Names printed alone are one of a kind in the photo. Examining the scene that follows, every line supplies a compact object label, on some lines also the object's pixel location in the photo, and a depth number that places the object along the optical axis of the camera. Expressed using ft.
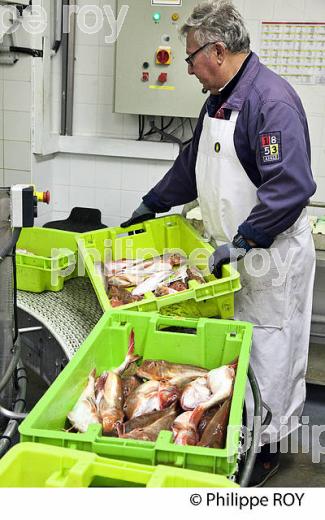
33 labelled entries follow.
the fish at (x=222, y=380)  4.14
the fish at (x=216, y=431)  3.69
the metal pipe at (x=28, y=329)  6.04
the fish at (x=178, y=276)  6.33
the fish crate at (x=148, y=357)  3.28
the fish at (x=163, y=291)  6.00
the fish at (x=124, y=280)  6.43
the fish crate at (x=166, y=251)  5.54
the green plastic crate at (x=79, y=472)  3.03
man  6.19
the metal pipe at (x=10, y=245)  4.29
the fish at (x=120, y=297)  5.80
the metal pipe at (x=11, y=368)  4.39
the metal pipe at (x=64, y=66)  10.94
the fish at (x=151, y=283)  6.15
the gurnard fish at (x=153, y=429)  3.74
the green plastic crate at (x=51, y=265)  6.75
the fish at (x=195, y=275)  6.40
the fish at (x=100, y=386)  4.24
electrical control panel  10.10
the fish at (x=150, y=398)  4.17
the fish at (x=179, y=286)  6.16
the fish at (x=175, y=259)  6.99
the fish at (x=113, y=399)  3.97
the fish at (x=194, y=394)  4.21
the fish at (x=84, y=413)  3.87
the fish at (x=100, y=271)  6.13
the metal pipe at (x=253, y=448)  3.85
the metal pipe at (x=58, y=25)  10.81
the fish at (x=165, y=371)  4.61
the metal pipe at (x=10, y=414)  4.36
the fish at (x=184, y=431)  3.75
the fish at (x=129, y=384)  4.42
